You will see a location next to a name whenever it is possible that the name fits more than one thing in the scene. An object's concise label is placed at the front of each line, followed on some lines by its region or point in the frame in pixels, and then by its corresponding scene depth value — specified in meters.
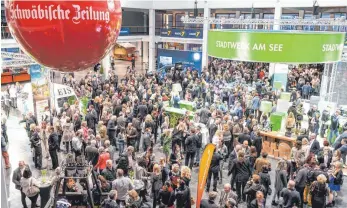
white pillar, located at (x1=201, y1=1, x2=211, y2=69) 21.44
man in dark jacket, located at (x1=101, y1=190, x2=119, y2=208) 5.39
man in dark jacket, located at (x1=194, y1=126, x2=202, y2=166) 8.62
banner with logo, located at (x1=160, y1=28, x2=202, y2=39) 22.48
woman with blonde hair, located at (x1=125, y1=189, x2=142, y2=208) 5.51
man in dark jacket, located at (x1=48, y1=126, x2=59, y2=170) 8.54
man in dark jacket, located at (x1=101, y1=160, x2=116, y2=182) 6.68
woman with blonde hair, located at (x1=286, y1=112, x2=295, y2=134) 10.45
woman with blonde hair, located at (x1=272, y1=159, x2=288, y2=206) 6.93
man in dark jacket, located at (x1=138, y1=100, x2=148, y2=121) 11.29
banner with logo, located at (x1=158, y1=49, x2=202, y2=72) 21.31
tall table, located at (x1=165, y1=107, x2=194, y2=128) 11.87
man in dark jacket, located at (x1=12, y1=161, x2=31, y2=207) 6.61
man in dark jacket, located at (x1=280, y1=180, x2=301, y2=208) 6.16
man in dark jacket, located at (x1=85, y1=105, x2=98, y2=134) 10.75
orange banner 6.44
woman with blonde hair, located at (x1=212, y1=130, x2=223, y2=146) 8.15
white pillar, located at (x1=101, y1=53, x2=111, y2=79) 21.53
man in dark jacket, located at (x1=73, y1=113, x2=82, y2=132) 10.30
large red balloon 1.93
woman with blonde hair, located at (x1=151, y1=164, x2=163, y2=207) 6.55
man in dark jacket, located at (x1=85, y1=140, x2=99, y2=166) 7.83
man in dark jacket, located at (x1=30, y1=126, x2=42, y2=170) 8.65
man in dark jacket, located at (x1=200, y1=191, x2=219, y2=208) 5.50
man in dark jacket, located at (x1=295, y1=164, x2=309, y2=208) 6.91
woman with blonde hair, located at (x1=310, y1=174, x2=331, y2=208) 6.33
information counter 10.17
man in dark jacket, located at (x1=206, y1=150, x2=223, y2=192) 7.50
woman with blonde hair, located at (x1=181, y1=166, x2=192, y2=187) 6.34
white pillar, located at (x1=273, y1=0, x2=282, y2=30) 18.52
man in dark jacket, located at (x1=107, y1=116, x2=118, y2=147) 9.82
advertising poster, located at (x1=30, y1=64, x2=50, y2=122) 10.95
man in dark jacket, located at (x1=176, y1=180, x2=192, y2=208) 5.94
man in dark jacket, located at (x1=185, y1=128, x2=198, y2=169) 8.50
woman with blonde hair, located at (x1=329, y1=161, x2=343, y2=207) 7.24
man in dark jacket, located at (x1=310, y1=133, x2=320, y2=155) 8.40
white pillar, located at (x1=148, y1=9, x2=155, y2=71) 24.11
